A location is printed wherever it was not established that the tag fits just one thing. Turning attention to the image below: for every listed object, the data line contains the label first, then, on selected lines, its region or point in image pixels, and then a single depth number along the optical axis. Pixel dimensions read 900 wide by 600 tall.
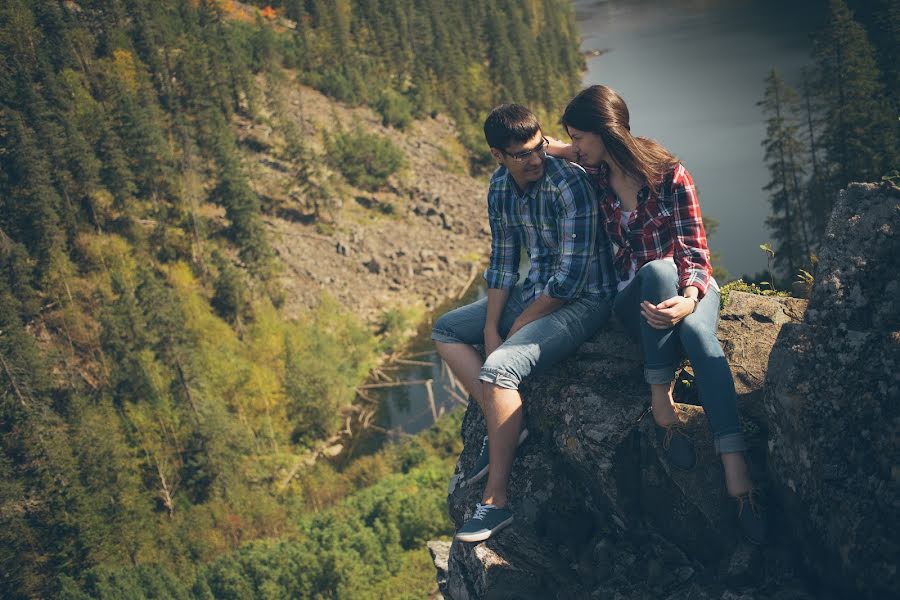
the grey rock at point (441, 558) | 7.73
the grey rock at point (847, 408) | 3.92
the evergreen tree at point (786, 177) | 22.83
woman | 4.69
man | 5.53
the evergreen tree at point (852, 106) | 20.60
